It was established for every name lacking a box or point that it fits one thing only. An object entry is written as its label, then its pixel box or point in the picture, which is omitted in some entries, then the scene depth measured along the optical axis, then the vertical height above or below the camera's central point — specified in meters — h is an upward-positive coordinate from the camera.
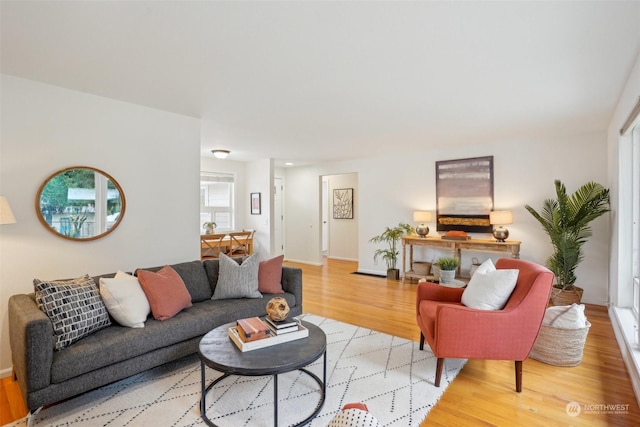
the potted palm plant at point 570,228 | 3.91 -0.19
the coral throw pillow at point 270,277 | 3.28 -0.66
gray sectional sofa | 1.83 -0.89
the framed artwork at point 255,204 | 6.76 +0.18
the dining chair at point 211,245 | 5.65 -0.58
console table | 4.57 -0.49
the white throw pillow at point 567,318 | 2.60 -0.86
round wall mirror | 2.74 +0.08
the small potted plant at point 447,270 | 3.67 -0.66
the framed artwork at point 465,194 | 5.09 +0.31
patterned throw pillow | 2.03 -0.63
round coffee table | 1.78 -0.85
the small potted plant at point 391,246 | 5.81 -0.63
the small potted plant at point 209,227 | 6.41 -0.28
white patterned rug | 1.98 -1.25
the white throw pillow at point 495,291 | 2.37 -0.58
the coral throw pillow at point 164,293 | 2.52 -0.65
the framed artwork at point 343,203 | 8.31 +0.25
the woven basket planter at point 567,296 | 3.98 -1.03
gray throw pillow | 3.09 -0.65
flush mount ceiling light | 5.38 +1.00
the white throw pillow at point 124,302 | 2.35 -0.66
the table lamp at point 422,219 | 5.36 -0.10
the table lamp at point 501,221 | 4.65 -0.12
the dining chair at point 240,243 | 6.10 -0.58
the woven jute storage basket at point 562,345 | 2.60 -1.08
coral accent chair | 2.21 -0.79
